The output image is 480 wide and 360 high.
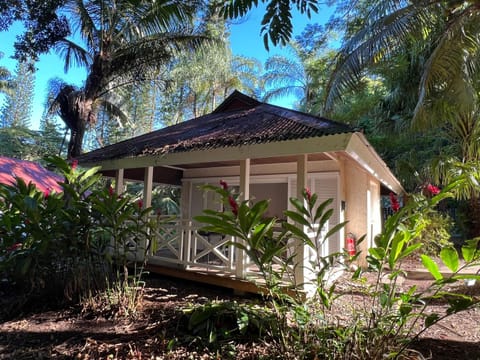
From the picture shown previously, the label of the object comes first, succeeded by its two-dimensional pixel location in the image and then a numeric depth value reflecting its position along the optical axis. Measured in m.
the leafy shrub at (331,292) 2.41
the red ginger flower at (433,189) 3.68
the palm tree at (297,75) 19.12
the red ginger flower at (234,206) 2.92
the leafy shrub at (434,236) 9.63
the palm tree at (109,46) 8.37
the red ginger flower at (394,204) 3.12
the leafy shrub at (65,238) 4.81
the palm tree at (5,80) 28.28
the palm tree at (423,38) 6.09
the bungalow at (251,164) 4.96
